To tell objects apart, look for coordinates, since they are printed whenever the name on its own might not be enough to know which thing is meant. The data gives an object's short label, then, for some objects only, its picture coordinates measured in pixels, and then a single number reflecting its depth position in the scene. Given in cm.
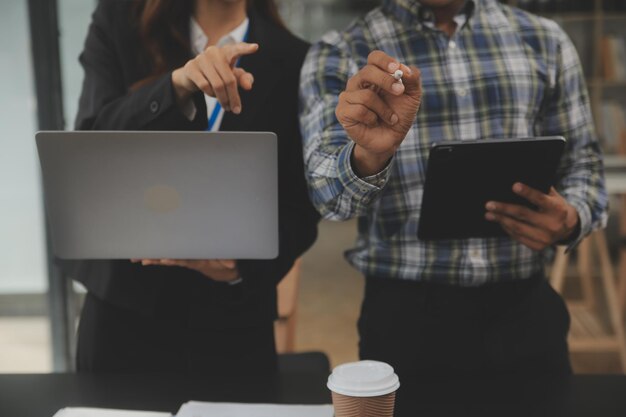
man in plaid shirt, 134
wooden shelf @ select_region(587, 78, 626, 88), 489
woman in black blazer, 135
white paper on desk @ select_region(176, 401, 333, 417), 105
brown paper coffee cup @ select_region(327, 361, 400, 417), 85
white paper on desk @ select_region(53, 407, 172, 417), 106
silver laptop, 109
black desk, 108
